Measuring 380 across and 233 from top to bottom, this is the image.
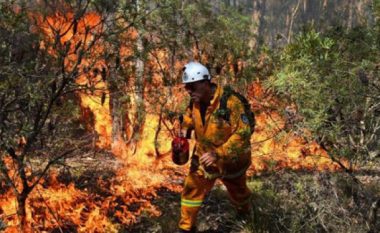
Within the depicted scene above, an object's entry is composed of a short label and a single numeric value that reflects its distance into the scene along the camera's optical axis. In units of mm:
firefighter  4160
